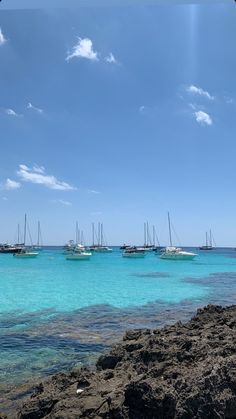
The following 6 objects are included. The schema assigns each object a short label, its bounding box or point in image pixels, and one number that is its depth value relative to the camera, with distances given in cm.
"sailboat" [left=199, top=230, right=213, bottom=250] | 16878
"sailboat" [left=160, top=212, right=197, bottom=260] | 7931
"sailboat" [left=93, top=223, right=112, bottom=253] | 12756
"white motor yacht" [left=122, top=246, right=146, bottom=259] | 8990
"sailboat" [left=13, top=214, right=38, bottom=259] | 8646
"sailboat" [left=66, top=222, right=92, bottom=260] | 7706
